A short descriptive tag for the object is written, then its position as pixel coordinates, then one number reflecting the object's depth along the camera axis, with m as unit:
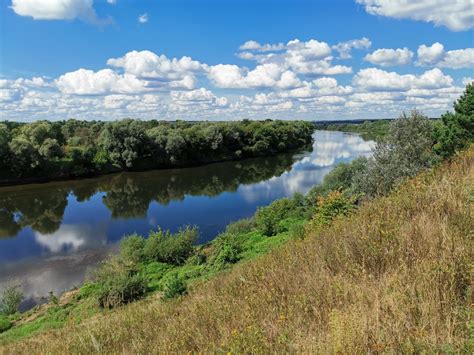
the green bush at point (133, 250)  18.34
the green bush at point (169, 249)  18.45
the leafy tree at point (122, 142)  52.34
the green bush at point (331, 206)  10.69
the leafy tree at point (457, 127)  25.78
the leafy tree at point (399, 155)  18.70
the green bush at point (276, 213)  20.04
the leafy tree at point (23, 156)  41.81
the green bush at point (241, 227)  22.33
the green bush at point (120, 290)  12.65
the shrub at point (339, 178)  26.52
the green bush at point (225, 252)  14.85
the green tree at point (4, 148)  40.97
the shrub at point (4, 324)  12.70
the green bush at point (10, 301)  14.61
